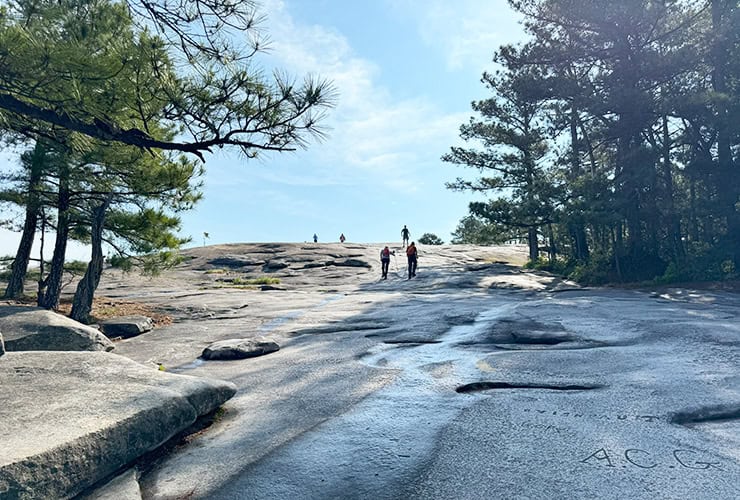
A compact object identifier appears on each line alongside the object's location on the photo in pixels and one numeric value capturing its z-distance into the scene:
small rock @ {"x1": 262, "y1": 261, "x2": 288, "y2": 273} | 27.70
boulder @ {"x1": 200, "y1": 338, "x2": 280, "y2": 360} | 6.90
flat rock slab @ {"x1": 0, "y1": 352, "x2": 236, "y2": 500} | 2.67
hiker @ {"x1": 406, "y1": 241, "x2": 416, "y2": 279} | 21.45
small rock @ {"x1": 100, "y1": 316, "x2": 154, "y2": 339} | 9.80
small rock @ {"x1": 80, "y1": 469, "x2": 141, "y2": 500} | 2.86
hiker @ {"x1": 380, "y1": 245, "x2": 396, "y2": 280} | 22.48
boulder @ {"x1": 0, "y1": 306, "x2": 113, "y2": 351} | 6.94
